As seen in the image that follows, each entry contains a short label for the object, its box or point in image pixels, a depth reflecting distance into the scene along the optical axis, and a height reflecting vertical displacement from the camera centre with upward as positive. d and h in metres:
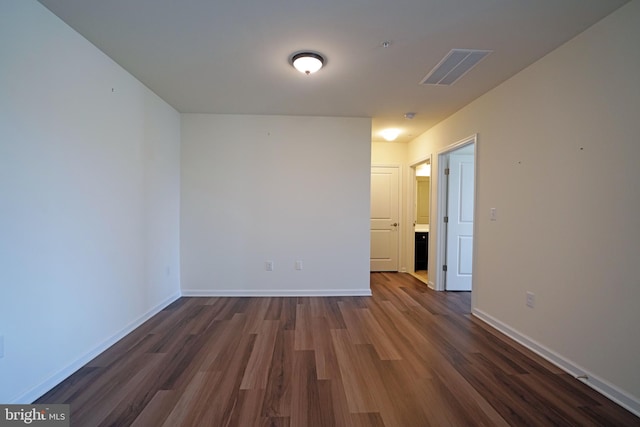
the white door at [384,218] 5.25 -0.20
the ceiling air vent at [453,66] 2.22 +1.29
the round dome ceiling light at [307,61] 2.25 +1.25
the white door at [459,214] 4.02 -0.08
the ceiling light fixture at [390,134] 4.36 +1.26
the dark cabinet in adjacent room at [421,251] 5.28 -0.87
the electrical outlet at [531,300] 2.36 -0.81
